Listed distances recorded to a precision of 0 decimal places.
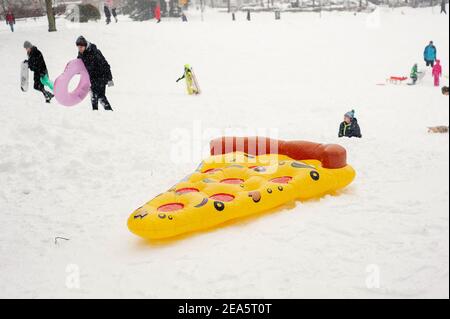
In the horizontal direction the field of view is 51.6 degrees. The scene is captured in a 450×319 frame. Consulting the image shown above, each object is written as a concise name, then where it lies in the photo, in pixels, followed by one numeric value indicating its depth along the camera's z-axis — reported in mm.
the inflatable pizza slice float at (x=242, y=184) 5504
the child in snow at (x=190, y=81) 15188
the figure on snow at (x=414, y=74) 17734
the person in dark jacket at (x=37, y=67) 11573
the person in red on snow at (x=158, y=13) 29803
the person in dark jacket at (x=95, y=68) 10477
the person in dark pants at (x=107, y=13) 28219
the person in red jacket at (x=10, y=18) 25275
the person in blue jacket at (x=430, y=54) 17439
